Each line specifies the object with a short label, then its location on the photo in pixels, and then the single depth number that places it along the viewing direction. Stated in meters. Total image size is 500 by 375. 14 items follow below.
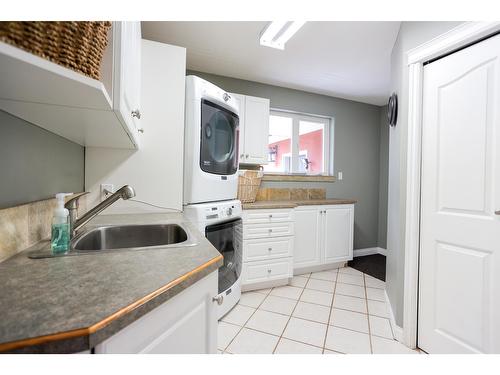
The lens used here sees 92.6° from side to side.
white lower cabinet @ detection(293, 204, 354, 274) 2.77
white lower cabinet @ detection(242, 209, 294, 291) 2.31
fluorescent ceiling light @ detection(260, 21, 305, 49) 1.74
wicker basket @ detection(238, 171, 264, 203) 2.52
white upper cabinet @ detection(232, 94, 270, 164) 2.71
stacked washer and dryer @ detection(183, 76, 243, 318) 1.74
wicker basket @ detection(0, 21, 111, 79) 0.43
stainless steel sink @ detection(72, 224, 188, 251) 1.25
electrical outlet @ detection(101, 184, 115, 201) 1.66
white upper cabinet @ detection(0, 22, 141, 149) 0.48
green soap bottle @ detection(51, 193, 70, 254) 0.78
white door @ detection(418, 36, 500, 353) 1.23
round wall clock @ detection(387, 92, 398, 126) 1.88
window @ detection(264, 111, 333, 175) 3.34
